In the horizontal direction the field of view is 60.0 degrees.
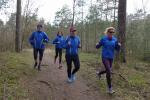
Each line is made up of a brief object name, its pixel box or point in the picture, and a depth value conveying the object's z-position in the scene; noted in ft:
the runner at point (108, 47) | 13.84
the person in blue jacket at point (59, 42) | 21.84
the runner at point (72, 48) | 15.16
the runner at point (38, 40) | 17.89
